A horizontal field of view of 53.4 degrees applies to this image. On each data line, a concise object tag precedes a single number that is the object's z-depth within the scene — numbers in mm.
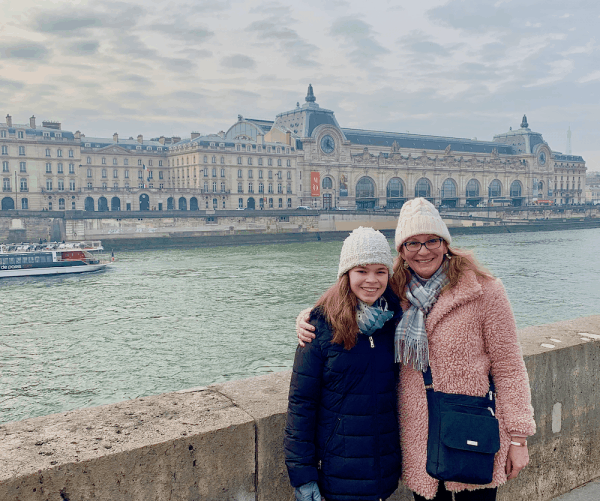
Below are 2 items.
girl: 1815
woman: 1823
